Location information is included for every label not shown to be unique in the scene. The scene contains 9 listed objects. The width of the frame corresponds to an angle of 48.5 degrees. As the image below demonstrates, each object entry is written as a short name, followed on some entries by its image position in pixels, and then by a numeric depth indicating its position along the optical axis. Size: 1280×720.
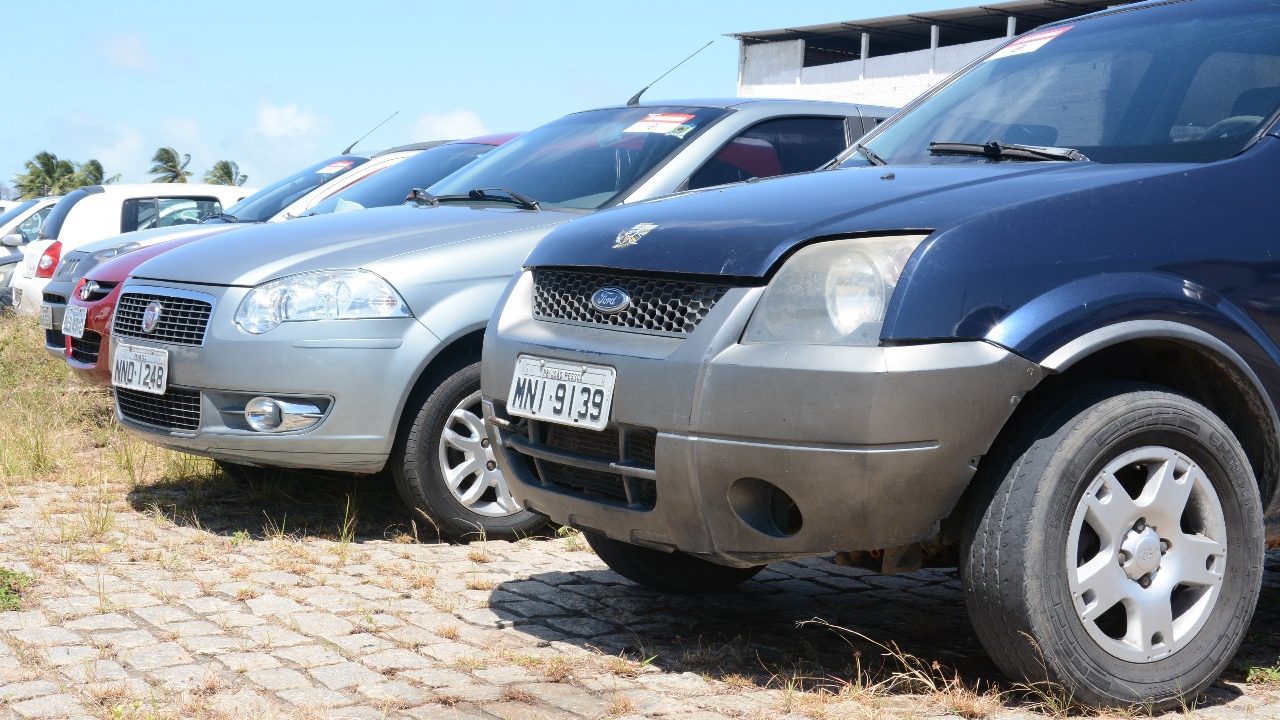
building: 37.50
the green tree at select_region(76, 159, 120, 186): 80.05
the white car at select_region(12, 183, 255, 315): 12.28
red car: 7.16
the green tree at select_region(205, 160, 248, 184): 77.75
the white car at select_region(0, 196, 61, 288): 15.30
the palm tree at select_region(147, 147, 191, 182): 79.44
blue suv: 3.24
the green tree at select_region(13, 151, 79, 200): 83.44
